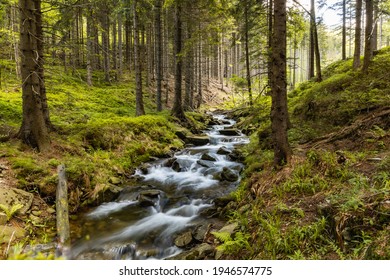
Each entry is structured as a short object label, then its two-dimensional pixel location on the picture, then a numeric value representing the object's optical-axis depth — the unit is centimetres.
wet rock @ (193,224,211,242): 551
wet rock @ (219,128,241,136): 1620
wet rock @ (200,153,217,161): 1105
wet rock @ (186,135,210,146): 1409
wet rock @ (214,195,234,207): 688
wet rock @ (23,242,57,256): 491
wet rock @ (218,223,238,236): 491
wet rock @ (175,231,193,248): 553
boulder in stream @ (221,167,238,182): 885
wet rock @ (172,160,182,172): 1016
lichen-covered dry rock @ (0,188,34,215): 557
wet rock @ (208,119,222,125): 1999
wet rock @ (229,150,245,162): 1066
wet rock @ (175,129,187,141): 1431
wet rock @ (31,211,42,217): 589
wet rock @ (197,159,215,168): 1035
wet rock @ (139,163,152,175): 987
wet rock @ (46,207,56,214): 619
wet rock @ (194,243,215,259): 466
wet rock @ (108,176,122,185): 850
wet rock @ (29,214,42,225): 567
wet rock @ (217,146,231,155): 1172
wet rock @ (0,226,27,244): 473
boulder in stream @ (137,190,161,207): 755
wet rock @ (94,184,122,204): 748
